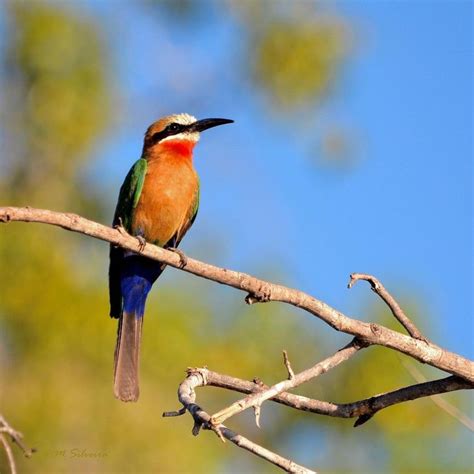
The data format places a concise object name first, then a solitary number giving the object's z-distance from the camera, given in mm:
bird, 8164
